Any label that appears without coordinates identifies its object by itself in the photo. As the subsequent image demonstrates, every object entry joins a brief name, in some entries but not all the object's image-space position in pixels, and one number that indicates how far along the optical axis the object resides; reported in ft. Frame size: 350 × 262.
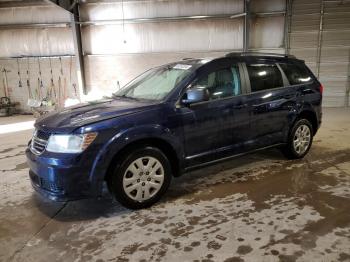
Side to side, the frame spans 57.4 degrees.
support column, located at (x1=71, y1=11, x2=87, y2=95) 32.17
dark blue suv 9.28
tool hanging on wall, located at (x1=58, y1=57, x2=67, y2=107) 34.50
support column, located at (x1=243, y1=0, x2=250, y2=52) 31.07
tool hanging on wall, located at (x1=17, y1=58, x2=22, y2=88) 34.81
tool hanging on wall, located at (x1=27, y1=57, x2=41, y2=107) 33.47
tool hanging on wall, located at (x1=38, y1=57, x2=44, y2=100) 34.71
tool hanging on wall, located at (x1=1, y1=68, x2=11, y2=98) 34.99
